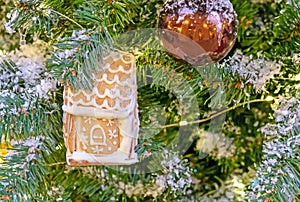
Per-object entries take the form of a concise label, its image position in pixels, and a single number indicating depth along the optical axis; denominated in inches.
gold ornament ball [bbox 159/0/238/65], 35.4
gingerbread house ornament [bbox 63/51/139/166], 36.0
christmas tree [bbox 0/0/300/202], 35.9
